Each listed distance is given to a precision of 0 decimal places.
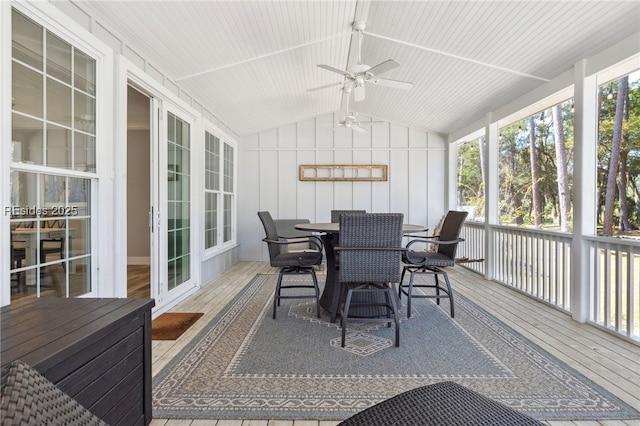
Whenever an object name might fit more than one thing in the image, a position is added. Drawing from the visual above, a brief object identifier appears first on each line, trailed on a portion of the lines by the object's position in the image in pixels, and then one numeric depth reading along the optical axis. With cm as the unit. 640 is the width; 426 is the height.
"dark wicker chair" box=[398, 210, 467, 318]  333
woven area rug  185
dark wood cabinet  110
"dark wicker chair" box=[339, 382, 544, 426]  108
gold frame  705
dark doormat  291
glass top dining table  321
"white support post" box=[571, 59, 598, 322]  321
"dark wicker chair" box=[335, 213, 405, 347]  269
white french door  359
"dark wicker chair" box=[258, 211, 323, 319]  335
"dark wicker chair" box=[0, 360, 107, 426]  64
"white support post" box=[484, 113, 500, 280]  512
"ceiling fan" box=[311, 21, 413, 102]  324
